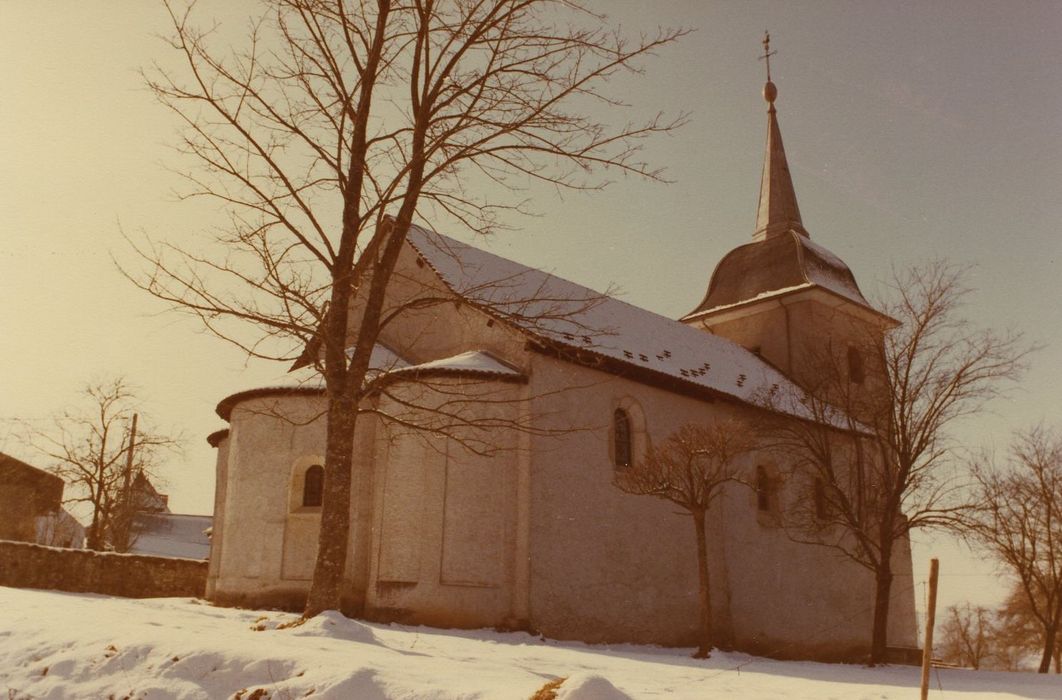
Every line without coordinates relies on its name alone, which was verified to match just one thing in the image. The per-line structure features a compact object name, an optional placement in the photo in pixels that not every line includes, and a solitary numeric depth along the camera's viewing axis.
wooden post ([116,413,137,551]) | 36.16
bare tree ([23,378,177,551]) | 35.56
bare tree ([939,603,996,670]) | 53.35
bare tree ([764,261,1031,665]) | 20.78
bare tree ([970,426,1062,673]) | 29.20
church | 17.05
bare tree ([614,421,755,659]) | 17.36
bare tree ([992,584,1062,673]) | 37.93
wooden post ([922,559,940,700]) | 6.19
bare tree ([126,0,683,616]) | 10.84
